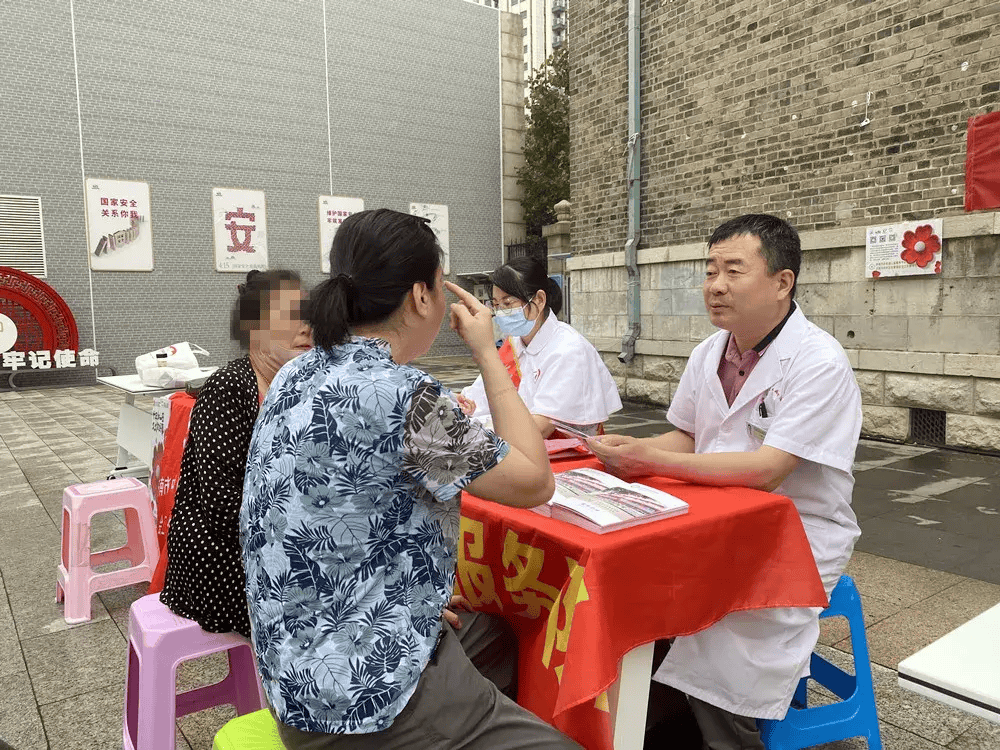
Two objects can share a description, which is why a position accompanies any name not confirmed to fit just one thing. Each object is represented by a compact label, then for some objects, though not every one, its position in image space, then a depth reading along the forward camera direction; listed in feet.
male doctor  6.33
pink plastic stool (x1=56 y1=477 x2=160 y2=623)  11.29
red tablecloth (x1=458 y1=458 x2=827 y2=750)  5.18
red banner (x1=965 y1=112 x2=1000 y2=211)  19.52
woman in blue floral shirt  4.14
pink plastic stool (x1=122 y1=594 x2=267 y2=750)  6.50
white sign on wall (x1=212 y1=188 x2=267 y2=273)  50.42
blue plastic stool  6.69
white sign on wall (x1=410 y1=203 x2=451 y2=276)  58.54
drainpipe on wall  29.89
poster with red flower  21.02
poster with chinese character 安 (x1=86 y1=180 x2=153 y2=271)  45.91
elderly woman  6.76
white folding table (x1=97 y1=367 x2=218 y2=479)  16.30
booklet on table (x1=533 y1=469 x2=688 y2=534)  5.59
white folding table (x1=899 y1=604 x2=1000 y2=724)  3.27
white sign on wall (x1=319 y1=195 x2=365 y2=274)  54.19
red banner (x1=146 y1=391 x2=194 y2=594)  11.57
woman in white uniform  10.43
